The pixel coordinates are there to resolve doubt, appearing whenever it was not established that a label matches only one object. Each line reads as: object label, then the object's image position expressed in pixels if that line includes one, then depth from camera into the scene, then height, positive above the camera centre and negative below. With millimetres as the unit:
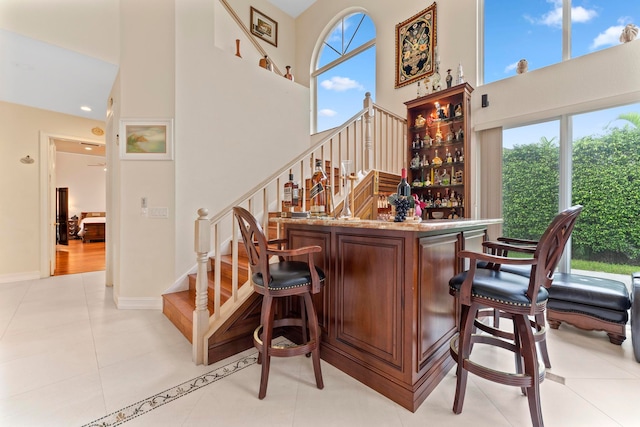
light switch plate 3145 -37
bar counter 1561 -595
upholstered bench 2299 -846
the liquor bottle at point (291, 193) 2322 +148
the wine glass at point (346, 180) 2012 +237
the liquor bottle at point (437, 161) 3855 +718
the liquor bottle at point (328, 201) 2285 +80
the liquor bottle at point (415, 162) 4070 +740
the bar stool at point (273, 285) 1648 -475
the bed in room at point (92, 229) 8195 -627
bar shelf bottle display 3623 +902
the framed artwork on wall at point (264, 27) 5711 +4051
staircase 2055 -316
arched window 5191 +2946
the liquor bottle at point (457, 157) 3706 +752
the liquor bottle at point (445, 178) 3789 +467
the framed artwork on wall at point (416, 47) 4137 +2648
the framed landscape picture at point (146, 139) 3105 +824
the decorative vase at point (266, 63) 4254 +2346
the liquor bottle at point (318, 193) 2193 +141
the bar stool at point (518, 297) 1338 -459
